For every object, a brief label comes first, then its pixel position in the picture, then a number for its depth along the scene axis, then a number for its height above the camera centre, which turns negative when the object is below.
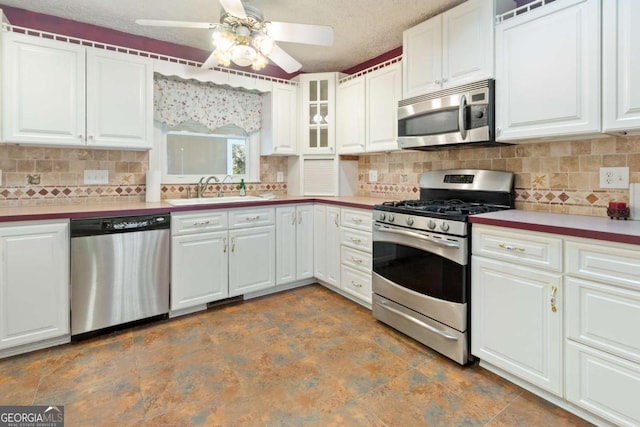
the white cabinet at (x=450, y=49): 2.18 +1.09
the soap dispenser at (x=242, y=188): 3.57 +0.17
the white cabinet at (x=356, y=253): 2.80 -0.42
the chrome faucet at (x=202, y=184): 3.31 +0.20
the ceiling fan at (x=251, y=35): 2.04 +1.05
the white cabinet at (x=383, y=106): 2.92 +0.88
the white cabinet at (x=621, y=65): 1.61 +0.68
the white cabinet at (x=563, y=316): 1.41 -0.53
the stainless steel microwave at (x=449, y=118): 2.16 +0.61
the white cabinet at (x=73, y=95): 2.26 +0.79
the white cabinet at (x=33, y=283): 2.05 -0.49
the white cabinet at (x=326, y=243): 3.15 -0.38
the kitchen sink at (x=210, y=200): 3.05 +0.04
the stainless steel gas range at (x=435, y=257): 1.99 -0.34
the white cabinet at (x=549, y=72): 1.75 +0.75
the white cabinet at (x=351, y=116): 3.26 +0.88
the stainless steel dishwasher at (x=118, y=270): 2.26 -0.47
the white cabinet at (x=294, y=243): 3.22 -0.38
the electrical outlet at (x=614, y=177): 1.88 +0.15
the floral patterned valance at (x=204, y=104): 3.08 +0.98
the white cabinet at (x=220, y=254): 2.67 -0.42
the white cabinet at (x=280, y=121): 3.55 +0.89
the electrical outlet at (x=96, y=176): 2.78 +0.23
